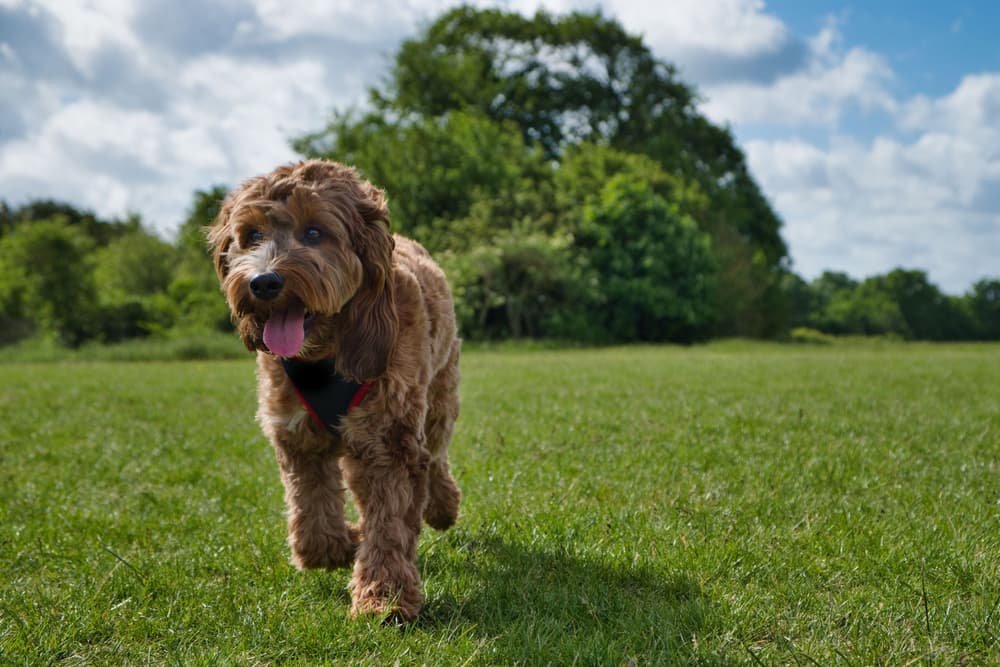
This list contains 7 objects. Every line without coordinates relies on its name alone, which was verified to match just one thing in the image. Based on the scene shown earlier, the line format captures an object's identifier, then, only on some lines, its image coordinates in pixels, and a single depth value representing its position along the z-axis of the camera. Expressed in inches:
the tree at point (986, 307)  2091.5
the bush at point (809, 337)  1505.9
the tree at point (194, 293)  1131.9
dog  138.0
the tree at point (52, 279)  1057.5
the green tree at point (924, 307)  2078.0
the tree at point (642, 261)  1215.6
